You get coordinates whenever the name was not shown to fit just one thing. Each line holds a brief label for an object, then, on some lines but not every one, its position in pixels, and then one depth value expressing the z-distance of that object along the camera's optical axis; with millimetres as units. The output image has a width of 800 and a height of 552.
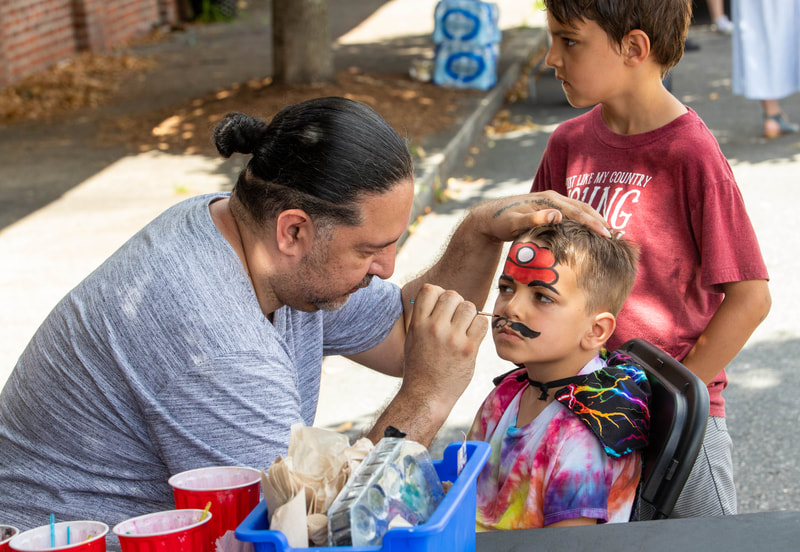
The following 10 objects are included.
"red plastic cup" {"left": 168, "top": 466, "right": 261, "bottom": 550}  1516
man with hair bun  1962
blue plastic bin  1272
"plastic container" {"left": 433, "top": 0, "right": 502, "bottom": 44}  9773
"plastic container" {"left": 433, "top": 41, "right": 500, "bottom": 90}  10016
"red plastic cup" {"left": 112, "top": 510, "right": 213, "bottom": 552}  1413
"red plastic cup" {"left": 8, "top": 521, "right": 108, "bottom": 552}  1417
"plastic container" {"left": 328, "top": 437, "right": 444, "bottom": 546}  1318
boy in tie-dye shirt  2021
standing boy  2211
